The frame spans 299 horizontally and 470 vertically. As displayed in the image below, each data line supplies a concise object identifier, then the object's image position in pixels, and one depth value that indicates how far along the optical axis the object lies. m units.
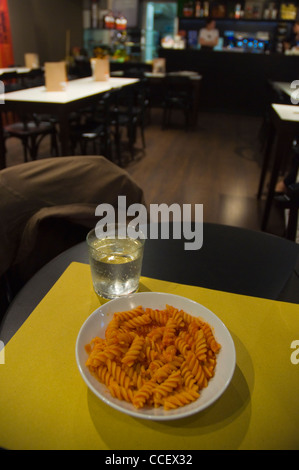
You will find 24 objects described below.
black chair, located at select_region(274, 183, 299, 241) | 1.91
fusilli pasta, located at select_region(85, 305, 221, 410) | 0.55
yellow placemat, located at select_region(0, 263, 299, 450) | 0.53
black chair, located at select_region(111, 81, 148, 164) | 4.22
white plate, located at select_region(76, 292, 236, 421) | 0.53
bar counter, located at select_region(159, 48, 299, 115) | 7.36
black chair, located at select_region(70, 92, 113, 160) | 3.69
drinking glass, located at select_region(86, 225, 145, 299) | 0.82
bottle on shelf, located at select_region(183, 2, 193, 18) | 8.36
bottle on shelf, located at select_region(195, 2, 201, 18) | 8.33
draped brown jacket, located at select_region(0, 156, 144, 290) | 1.18
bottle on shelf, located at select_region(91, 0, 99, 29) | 9.04
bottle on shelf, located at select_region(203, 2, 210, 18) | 8.29
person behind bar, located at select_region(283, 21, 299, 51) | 7.24
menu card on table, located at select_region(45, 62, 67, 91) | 3.49
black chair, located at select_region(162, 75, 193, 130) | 6.23
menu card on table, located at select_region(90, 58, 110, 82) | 4.52
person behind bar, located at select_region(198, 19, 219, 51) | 7.79
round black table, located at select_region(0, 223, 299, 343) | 0.87
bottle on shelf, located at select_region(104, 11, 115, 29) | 7.97
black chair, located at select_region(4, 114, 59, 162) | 3.61
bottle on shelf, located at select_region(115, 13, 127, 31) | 8.10
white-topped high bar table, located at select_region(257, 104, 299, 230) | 2.53
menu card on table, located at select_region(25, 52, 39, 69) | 5.86
